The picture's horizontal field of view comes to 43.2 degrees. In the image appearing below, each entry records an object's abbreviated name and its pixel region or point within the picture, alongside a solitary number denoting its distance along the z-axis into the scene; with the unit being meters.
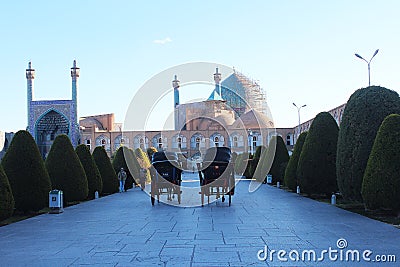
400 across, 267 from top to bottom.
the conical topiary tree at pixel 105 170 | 19.50
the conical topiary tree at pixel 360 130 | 11.52
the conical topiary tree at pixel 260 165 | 28.53
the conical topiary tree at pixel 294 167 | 18.42
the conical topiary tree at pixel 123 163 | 24.41
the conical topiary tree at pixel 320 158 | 15.12
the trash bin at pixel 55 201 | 12.04
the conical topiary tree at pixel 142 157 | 29.22
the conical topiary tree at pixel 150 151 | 39.73
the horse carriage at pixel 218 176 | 13.45
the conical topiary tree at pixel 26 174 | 11.84
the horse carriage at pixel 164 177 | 13.94
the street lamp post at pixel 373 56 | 25.22
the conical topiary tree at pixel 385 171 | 9.90
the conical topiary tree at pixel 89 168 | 16.98
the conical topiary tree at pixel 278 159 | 25.97
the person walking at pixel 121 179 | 21.86
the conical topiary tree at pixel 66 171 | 14.55
